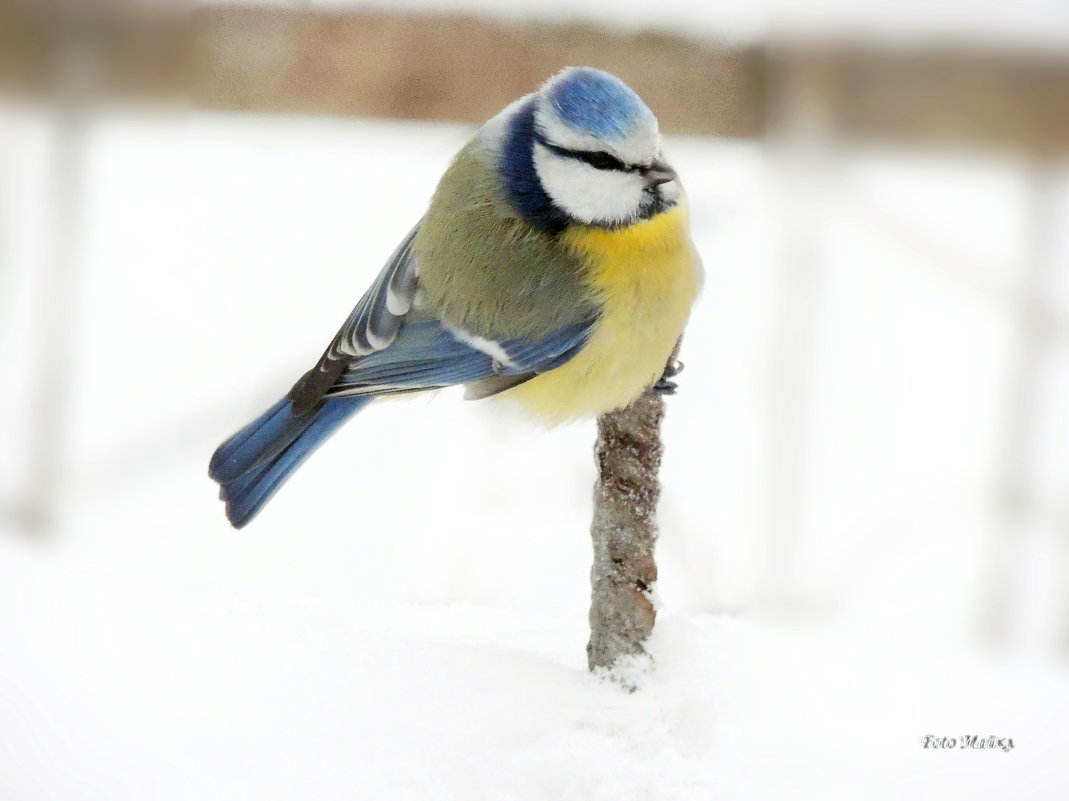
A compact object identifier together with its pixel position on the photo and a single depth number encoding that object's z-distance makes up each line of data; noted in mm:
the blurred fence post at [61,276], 3084
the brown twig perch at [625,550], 3009
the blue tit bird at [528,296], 3021
